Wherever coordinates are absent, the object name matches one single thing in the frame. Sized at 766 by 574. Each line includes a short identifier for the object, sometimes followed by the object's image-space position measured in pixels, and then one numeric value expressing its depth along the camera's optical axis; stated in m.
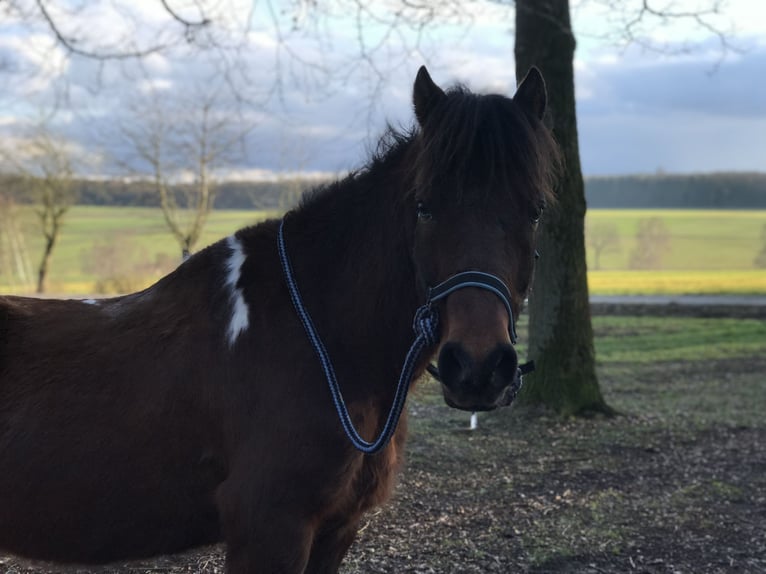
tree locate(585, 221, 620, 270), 47.12
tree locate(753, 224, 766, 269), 42.28
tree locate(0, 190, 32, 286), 30.41
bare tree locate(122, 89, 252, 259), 25.19
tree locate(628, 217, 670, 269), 44.84
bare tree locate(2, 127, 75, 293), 30.03
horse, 2.30
